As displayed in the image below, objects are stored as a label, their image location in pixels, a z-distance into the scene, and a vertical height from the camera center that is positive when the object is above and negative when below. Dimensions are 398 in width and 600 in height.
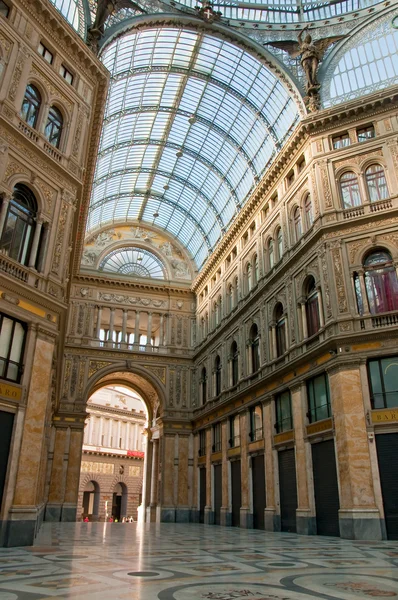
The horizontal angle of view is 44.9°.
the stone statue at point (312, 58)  26.80 +23.43
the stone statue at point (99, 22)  23.45 +22.01
